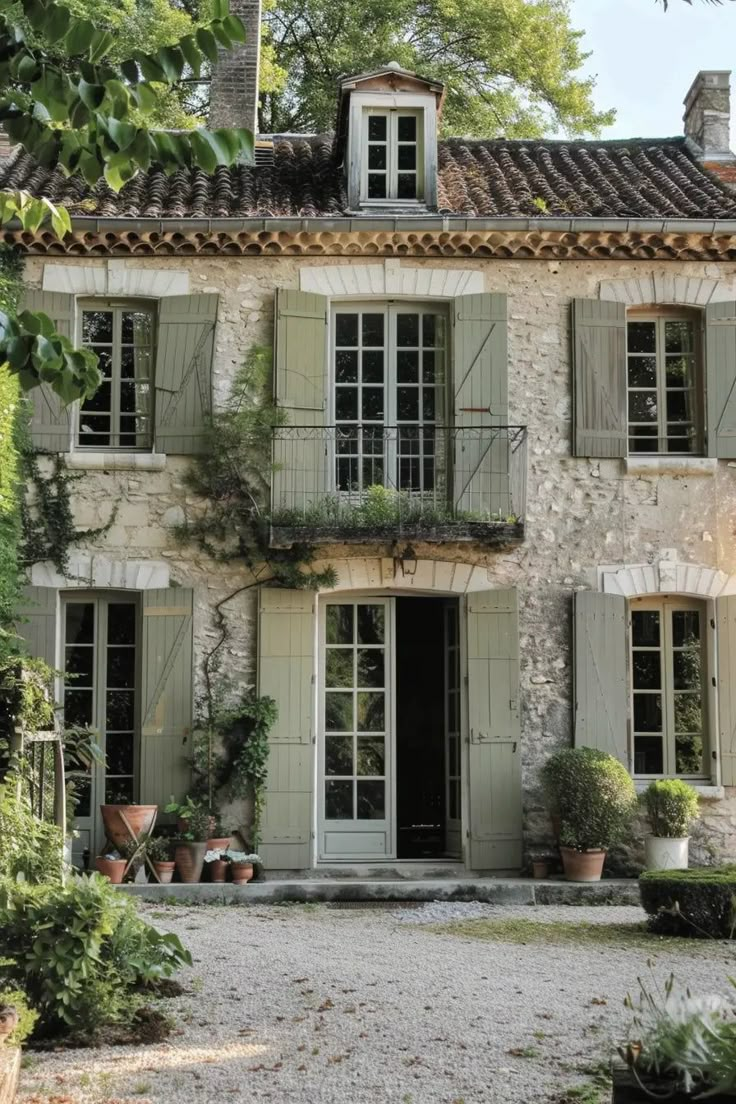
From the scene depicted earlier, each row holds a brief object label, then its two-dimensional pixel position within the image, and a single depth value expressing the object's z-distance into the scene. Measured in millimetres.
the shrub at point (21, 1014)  4777
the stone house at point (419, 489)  11117
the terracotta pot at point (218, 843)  10672
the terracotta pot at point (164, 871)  10406
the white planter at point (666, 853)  10703
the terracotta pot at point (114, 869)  10266
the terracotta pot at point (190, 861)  10477
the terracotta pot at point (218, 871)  10555
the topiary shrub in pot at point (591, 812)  10578
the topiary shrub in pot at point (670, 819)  10664
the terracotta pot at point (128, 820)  10445
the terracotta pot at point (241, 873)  10531
